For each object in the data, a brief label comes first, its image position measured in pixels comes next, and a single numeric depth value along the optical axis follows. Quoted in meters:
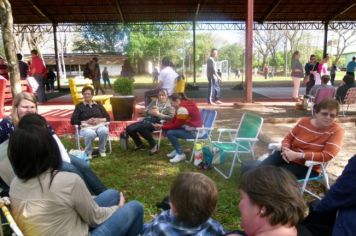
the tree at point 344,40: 53.23
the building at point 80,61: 42.00
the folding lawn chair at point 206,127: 5.34
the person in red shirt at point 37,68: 11.27
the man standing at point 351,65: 14.63
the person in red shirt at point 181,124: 5.40
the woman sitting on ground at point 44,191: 1.90
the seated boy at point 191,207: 1.75
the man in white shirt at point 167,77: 8.00
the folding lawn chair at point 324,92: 8.20
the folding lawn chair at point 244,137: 4.63
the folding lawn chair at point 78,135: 5.64
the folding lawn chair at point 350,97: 8.48
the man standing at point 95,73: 14.18
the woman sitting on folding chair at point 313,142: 3.44
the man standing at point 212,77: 10.60
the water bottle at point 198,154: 5.11
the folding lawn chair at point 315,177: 3.45
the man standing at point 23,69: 12.31
